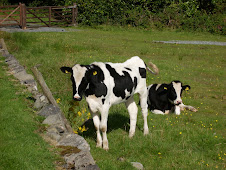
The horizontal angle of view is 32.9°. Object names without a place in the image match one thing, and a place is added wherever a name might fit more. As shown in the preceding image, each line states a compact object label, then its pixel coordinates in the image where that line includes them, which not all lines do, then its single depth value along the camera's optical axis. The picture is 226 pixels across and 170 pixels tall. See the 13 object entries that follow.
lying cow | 12.55
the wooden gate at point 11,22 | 30.77
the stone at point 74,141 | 7.59
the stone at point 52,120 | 8.95
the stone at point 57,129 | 8.54
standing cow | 8.45
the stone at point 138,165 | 7.68
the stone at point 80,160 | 6.82
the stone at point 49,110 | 9.45
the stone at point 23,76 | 13.49
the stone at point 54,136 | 8.19
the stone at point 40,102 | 10.29
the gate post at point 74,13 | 34.09
